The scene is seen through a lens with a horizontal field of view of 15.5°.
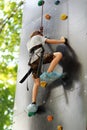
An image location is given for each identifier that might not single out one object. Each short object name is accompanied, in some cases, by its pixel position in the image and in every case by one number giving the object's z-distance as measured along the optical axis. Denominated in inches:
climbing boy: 242.1
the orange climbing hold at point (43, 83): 247.0
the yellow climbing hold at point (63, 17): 258.7
